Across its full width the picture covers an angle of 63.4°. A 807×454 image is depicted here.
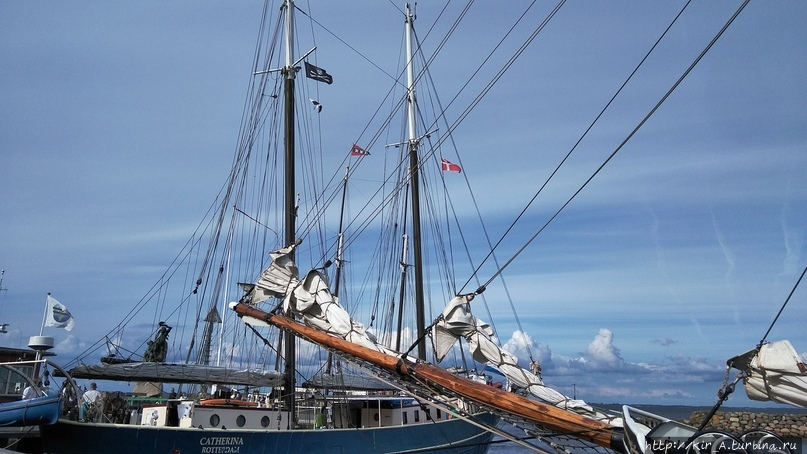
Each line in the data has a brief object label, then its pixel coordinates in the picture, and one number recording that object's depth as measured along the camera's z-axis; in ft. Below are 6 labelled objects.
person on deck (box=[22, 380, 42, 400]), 69.67
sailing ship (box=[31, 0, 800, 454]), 41.96
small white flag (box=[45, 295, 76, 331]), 85.40
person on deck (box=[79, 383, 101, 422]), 69.52
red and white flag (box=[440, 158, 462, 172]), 128.77
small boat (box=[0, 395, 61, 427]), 63.72
